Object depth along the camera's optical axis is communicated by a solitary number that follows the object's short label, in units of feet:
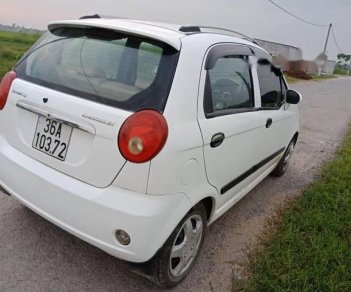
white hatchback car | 6.56
